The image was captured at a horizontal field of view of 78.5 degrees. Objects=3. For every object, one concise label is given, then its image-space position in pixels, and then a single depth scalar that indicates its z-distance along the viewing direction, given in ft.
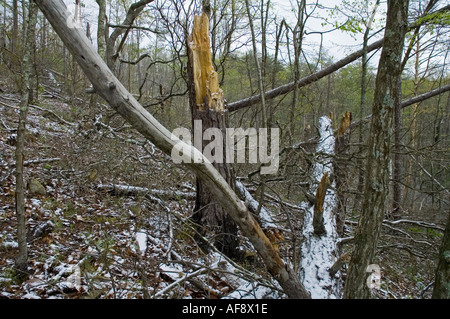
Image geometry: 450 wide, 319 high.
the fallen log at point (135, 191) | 15.79
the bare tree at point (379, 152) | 5.70
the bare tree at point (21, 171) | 8.66
